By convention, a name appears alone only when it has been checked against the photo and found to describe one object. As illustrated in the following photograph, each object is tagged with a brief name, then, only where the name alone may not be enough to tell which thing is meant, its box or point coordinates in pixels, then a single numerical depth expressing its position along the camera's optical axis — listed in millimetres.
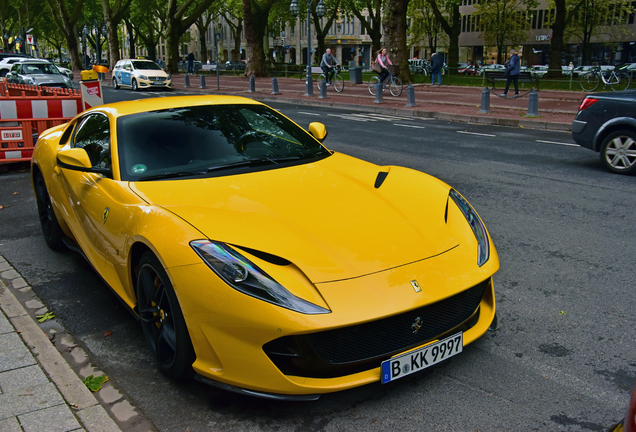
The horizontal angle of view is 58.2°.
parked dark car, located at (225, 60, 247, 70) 59469
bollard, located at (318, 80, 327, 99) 22906
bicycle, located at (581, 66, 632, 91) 24688
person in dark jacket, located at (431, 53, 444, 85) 29234
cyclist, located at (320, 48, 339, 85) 24672
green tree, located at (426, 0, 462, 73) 48438
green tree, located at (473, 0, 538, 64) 63500
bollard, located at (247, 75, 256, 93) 26852
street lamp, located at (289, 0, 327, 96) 24297
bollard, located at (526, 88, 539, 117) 15747
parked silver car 23875
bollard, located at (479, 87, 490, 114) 16859
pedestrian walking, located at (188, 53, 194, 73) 52688
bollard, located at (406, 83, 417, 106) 19117
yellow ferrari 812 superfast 2562
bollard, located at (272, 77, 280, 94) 25523
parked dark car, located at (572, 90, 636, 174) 8219
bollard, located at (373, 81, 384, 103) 20453
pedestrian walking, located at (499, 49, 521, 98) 20188
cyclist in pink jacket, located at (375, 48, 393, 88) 21812
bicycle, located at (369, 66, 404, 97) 22359
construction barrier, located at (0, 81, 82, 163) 9500
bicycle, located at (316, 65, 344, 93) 25359
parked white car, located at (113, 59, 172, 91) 30000
